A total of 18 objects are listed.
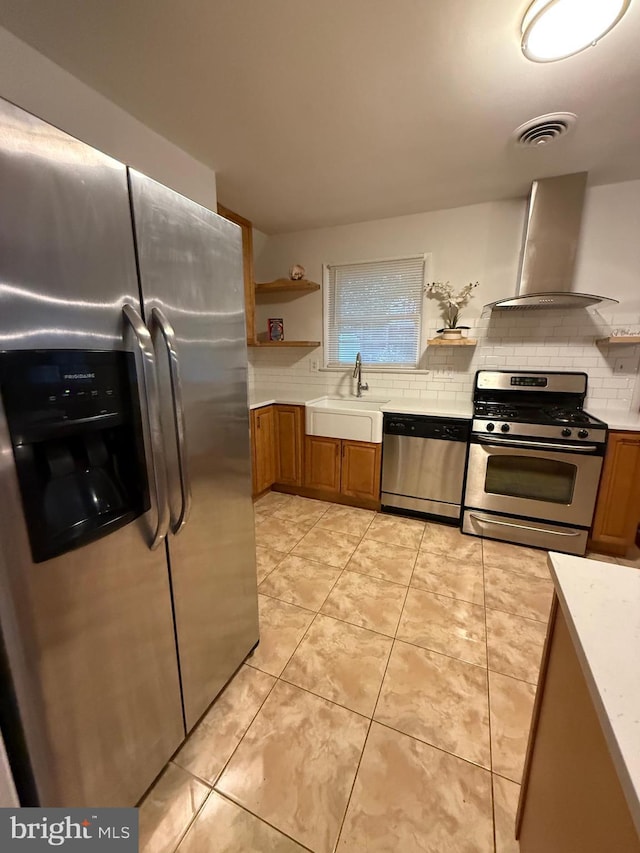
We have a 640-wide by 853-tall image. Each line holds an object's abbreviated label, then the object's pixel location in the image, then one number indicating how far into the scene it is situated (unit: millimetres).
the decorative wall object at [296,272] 3340
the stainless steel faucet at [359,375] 3379
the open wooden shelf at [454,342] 2850
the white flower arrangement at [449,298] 2914
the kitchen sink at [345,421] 2928
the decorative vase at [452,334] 2889
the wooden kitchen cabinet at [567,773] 521
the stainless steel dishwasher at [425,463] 2705
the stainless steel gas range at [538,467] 2336
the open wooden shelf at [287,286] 3287
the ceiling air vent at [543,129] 1777
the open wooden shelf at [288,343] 3432
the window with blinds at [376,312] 3164
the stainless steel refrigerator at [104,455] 694
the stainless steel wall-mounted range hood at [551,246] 2408
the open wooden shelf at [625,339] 2400
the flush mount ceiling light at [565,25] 1169
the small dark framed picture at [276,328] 3589
